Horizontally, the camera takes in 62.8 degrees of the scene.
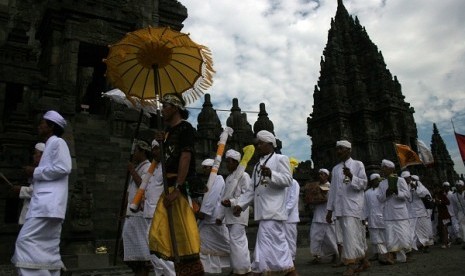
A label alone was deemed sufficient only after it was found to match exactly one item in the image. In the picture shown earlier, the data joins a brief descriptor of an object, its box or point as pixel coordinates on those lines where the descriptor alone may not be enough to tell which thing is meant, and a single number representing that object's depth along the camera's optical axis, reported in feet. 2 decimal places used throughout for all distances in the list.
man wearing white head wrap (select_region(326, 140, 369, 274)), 22.03
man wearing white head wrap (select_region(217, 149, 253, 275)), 20.53
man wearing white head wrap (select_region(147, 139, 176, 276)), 16.92
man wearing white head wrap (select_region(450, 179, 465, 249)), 42.42
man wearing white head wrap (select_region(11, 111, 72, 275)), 12.56
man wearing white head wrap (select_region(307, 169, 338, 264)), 30.66
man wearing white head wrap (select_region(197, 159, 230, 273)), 23.31
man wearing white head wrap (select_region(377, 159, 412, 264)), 28.14
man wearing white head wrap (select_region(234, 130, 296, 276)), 17.31
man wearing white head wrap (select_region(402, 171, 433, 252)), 39.01
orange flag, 36.37
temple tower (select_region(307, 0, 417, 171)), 116.06
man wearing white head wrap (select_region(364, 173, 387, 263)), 29.78
